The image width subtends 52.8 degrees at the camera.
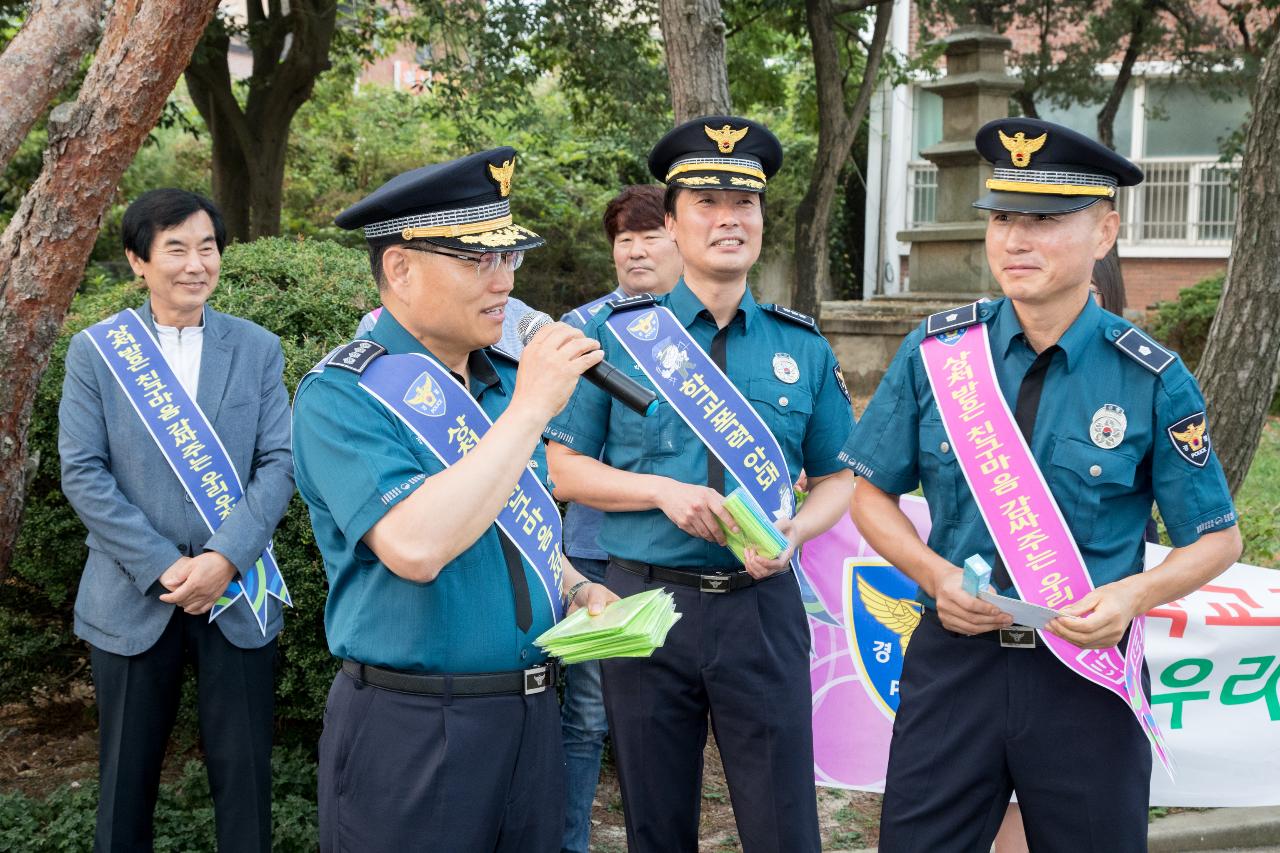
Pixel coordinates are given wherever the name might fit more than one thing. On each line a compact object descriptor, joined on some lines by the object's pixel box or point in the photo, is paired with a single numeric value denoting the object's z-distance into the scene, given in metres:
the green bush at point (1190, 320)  13.59
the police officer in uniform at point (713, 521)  3.18
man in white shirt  3.61
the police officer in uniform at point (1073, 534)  2.71
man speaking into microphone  2.31
